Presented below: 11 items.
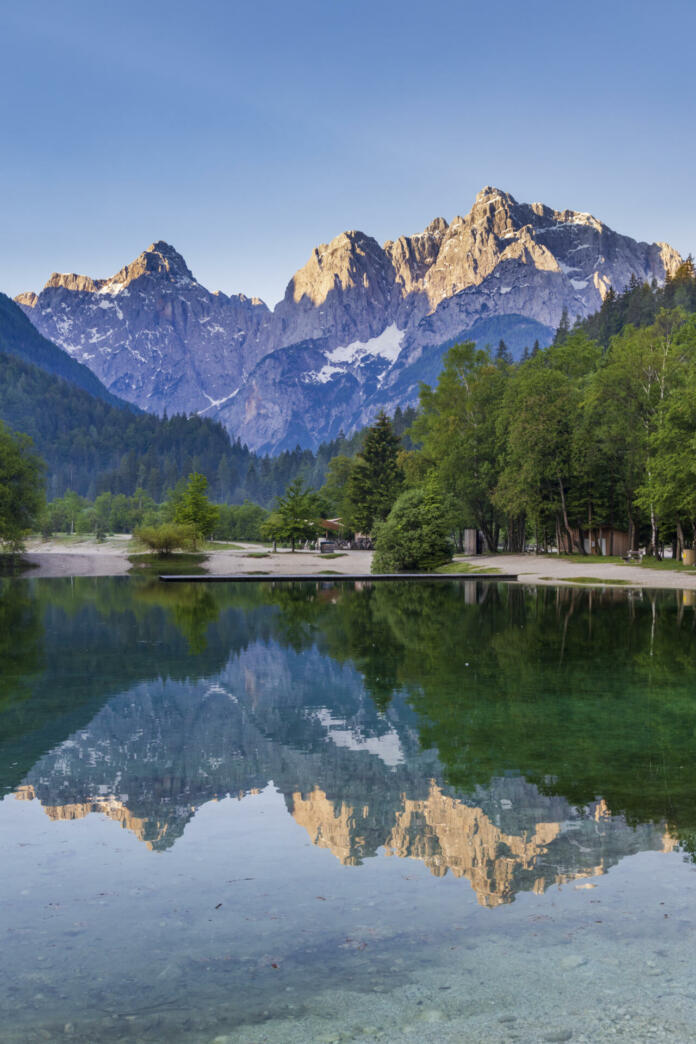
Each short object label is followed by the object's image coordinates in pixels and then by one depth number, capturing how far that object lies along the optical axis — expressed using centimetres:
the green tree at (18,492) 5953
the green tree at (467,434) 6619
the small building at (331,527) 12019
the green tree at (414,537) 5275
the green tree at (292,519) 9394
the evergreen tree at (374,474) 8638
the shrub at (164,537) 7023
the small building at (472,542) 7238
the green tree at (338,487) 9956
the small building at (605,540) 6625
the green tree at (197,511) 8219
